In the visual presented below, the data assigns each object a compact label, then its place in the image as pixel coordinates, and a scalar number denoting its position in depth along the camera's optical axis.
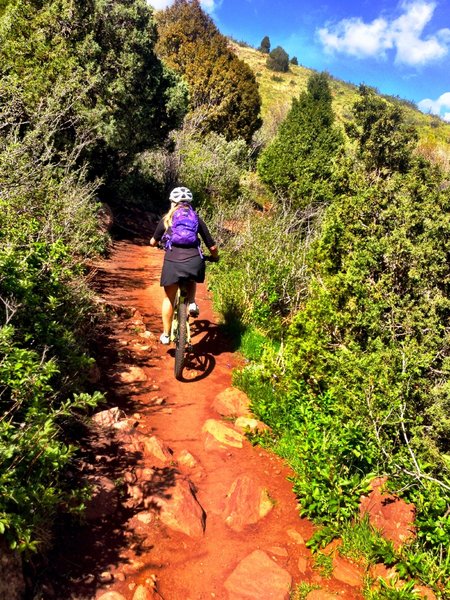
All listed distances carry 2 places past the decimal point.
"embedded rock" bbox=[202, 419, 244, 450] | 3.97
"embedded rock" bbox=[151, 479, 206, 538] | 2.99
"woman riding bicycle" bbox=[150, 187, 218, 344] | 4.84
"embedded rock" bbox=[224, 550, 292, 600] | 2.61
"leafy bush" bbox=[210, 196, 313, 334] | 6.45
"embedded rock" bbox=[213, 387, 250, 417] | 4.49
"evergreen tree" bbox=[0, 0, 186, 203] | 8.89
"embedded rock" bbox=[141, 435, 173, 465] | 3.58
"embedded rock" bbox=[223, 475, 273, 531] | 3.17
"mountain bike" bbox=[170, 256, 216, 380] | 4.89
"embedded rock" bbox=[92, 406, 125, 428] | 3.65
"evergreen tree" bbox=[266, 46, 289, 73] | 59.56
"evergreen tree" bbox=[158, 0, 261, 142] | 24.42
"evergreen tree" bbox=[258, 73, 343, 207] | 15.40
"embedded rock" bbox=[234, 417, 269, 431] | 4.16
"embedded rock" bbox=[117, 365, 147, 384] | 4.79
